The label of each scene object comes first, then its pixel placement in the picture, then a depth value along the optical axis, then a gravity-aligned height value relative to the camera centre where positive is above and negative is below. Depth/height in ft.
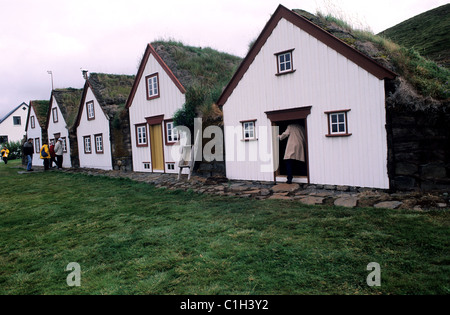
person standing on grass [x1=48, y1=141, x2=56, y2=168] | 81.51 +1.50
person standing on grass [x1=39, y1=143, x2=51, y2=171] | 75.74 +0.81
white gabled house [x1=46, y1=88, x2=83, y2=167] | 82.99 +10.54
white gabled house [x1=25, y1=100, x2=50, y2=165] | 98.78 +11.26
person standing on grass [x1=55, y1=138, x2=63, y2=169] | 79.66 +1.38
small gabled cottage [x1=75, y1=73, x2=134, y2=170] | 65.92 +7.03
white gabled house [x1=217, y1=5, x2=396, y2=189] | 29.45 +4.01
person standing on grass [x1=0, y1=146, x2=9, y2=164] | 115.64 +2.40
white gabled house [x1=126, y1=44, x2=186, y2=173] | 52.65 +6.96
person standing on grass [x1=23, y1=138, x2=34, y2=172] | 77.93 +1.78
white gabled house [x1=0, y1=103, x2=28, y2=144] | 177.68 +20.22
